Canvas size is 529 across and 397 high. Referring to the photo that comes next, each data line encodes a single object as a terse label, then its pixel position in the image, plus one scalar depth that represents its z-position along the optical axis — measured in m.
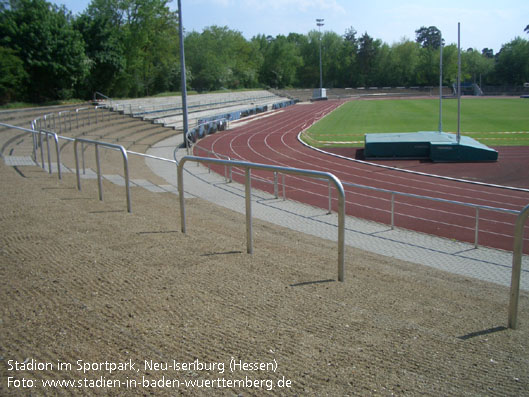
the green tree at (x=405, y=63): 120.62
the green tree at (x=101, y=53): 44.47
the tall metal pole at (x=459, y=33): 22.99
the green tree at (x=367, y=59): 126.88
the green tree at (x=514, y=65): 104.00
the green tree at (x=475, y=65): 113.56
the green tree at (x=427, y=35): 166.86
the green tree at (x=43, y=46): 34.78
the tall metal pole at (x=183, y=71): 25.45
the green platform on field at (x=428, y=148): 23.41
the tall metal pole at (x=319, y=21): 103.19
